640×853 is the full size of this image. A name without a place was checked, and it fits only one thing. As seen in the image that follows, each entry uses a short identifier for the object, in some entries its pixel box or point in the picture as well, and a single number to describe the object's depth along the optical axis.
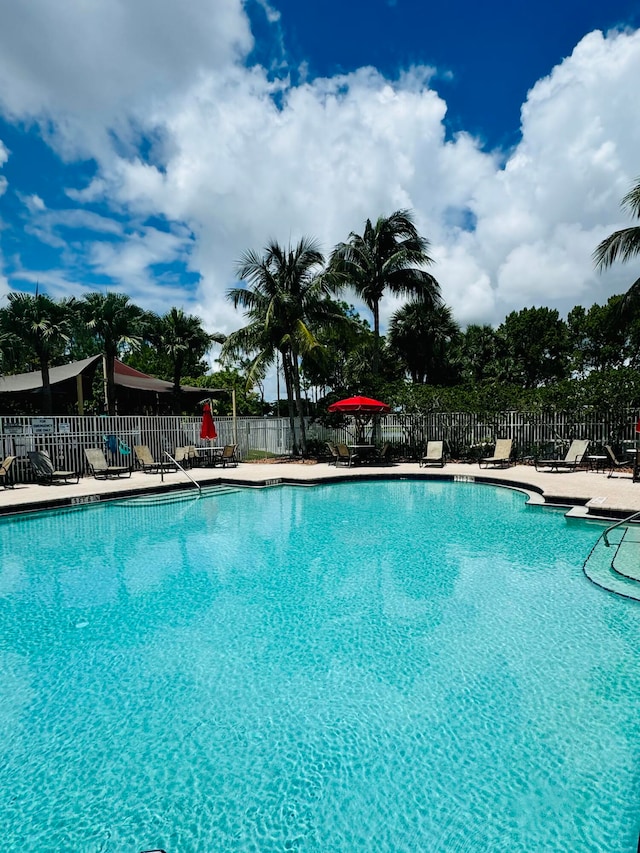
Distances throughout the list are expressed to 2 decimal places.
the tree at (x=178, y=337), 23.61
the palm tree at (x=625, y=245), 15.66
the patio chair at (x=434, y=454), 16.28
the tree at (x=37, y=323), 17.27
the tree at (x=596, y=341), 31.95
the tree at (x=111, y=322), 19.19
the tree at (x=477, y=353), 33.16
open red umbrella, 16.27
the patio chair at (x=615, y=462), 12.49
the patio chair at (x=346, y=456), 16.94
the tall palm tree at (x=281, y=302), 18.55
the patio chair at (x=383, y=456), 17.33
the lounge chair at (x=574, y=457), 14.08
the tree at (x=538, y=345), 35.09
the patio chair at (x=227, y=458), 17.03
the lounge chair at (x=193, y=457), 16.86
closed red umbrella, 16.09
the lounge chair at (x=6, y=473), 12.57
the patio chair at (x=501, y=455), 15.56
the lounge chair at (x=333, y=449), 17.17
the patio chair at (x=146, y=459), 15.37
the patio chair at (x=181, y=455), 16.56
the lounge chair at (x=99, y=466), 14.35
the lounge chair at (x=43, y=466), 13.20
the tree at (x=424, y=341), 32.12
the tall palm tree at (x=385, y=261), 20.41
